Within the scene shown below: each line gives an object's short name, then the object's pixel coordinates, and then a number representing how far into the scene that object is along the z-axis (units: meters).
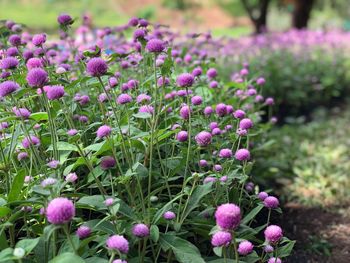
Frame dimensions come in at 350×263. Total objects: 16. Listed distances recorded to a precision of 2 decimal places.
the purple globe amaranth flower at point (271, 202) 0.84
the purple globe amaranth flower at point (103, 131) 0.77
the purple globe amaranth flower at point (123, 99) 0.86
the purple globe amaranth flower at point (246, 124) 0.89
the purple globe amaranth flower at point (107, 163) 0.78
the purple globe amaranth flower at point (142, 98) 0.93
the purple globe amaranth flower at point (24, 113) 0.79
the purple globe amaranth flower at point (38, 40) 0.89
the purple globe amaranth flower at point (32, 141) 0.83
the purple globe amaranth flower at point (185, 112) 0.90
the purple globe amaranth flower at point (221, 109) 0.96
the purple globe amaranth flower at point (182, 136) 0.87
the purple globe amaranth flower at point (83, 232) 0.72
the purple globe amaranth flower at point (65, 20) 0.92
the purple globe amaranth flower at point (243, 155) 0.83
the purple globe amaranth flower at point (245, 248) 0.73
